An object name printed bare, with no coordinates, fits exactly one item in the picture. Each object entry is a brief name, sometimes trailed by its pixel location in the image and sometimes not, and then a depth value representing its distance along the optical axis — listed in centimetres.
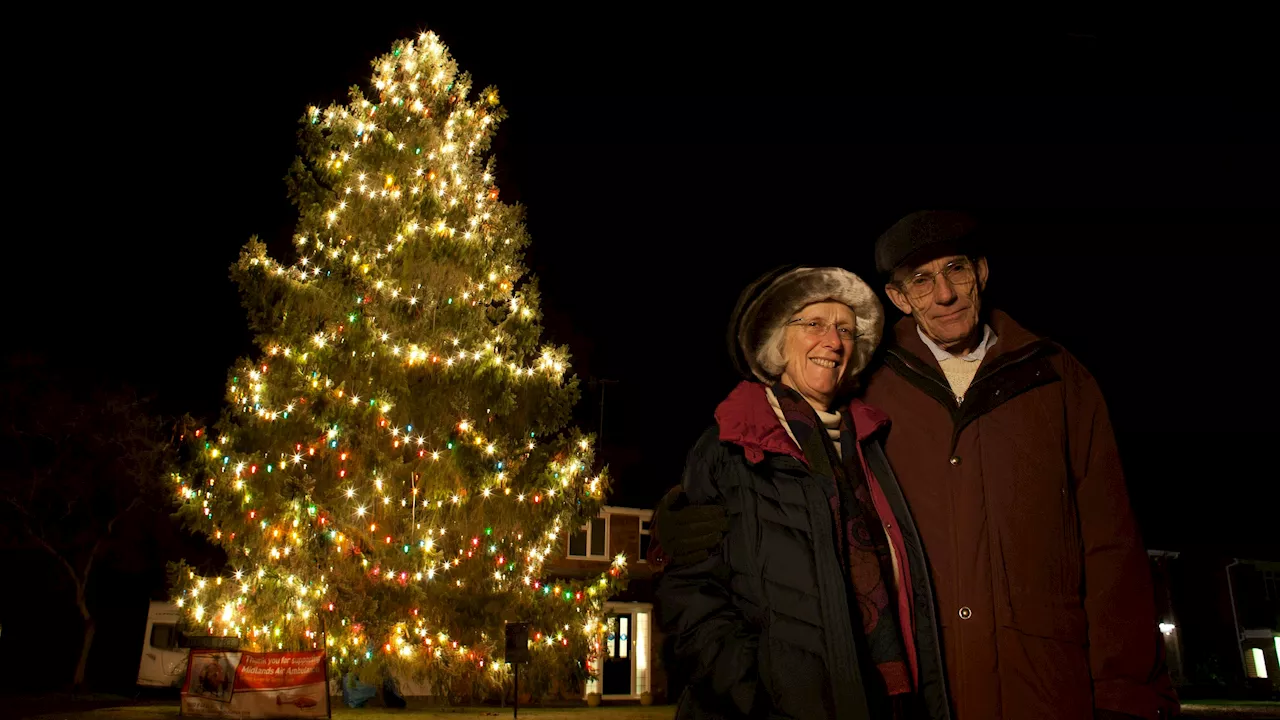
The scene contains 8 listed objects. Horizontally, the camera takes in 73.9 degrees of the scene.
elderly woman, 207
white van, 2033
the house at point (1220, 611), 3816
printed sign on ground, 1118
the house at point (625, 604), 2309
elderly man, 226
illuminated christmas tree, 1083
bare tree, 2075
